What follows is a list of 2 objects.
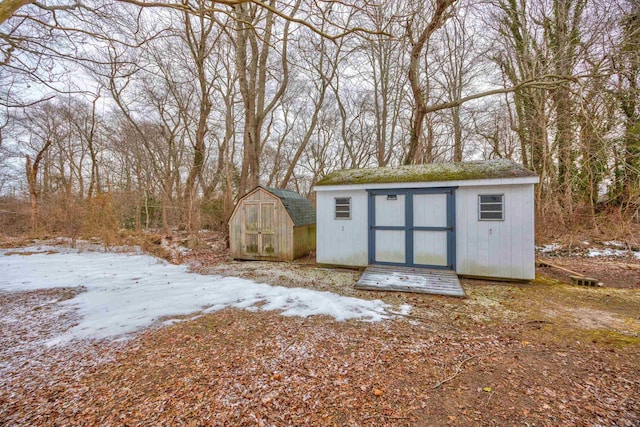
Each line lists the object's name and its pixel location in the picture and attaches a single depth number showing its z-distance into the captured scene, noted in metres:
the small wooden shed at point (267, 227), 8.19
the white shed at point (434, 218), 5.54
